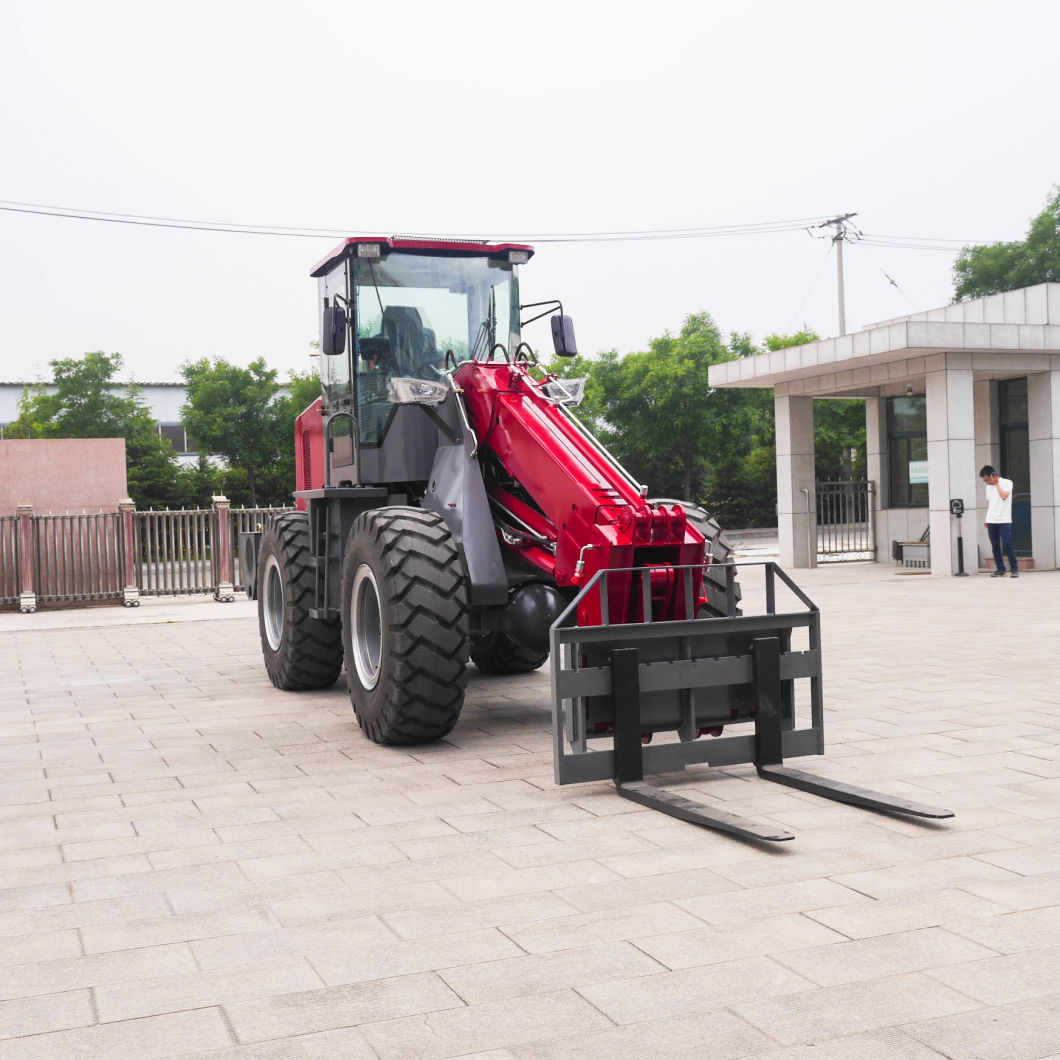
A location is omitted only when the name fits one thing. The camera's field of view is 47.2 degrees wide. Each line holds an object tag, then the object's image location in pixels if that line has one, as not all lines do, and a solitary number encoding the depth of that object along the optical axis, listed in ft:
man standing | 62.08
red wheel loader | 19.97
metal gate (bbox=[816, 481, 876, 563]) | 84.02
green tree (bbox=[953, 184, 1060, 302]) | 190.08
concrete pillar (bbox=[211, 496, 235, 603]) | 67.67
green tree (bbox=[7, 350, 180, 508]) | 171.53
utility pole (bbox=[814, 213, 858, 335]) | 171.73
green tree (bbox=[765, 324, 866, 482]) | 160.15
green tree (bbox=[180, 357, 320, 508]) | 160.56
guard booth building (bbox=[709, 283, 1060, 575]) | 67.31
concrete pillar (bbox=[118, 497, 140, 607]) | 66.33
